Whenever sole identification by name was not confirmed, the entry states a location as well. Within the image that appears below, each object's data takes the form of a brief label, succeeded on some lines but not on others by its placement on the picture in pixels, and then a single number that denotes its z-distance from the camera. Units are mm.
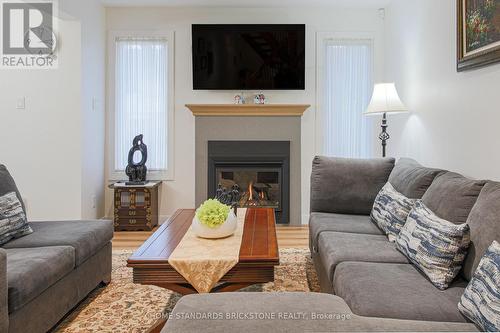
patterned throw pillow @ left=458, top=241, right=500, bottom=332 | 1277
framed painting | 2316
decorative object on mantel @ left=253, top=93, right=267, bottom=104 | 4824
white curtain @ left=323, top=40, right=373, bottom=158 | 4914
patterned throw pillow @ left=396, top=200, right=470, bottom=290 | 1730
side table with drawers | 4566
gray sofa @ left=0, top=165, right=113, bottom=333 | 1800
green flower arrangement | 2348
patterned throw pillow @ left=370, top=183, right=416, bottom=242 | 2475
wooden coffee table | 1996
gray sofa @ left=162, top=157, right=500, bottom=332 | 1370
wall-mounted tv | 4797
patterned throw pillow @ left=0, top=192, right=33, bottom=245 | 2359
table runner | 1985
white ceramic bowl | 2367
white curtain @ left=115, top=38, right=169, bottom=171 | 4906
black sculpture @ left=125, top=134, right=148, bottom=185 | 4691
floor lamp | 3693
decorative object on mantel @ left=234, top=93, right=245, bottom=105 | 4832
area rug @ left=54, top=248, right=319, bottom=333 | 2297
